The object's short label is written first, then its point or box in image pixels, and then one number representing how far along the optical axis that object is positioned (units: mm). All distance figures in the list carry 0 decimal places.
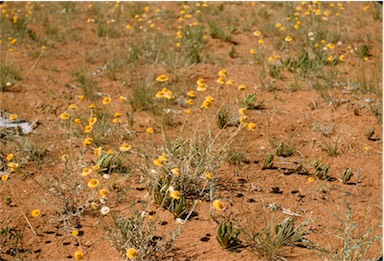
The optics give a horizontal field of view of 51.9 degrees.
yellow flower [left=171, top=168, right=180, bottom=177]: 2775
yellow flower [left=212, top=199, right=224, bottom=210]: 2658
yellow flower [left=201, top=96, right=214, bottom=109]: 3327
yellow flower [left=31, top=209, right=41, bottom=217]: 2793
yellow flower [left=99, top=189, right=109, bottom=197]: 2785
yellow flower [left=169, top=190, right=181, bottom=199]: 2686
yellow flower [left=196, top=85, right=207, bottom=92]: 3666
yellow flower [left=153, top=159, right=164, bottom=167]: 2784
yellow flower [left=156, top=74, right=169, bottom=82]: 3871
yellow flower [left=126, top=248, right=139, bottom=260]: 2359
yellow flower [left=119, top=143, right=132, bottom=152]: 3094
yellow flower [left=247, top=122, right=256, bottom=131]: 3458
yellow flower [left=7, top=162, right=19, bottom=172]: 2969
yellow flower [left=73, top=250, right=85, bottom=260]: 2406
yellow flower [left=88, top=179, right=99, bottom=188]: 2822
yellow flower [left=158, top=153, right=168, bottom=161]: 2828
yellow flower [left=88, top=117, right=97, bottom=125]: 3473
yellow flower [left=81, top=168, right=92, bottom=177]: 2918
